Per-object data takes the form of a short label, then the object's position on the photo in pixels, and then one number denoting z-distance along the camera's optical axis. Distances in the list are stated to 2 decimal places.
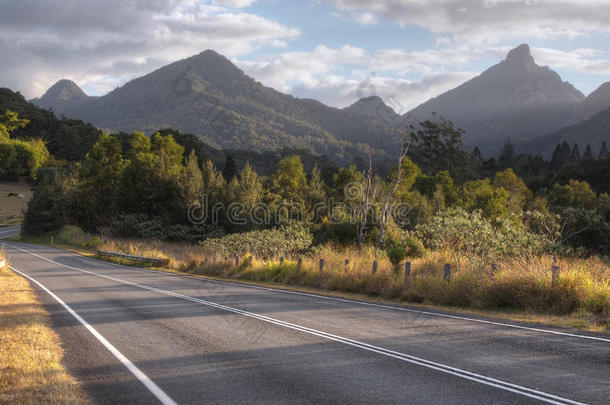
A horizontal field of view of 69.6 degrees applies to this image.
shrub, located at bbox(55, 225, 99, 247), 47.19
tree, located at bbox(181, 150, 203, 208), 54.12
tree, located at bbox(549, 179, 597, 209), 60.13
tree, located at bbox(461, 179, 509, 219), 48.16
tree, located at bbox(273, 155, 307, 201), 57.12
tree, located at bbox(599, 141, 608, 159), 112.20
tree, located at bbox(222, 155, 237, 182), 72.94
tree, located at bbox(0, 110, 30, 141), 40.03
